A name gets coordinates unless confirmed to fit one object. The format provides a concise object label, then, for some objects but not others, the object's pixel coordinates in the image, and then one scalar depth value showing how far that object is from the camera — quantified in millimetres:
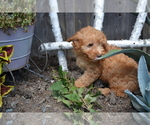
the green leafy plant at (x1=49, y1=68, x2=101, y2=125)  1223
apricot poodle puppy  1363
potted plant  1431
